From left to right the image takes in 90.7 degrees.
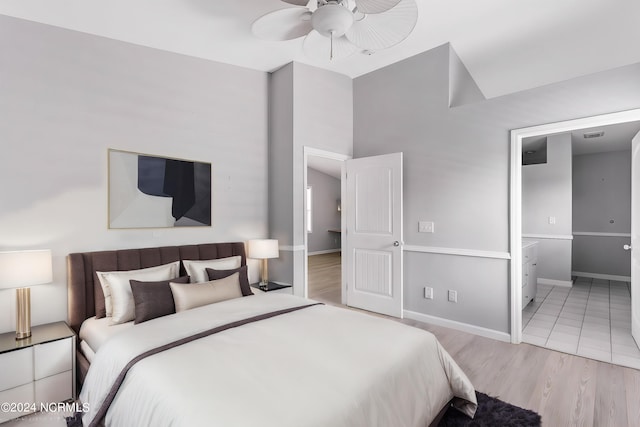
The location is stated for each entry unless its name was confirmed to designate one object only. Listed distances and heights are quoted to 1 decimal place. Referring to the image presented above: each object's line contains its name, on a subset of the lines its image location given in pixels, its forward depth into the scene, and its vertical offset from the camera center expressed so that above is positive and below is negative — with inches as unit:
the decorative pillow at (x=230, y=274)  112.4 -21.6
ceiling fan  67.8 +44.6
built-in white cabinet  150.5 -28.8
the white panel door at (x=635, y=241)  115.3 -10.6
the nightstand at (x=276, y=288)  136.5 -31.8
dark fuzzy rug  75.0 -49.5
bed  48.9 -28.5
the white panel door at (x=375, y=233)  150.1 -9.2
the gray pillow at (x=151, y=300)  89.7 -24.4
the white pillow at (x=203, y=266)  113.7 -18.9
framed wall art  112.2 +9.5
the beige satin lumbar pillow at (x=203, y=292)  93.8 -23.9
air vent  187.8 +48.0
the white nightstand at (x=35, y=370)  78.2 -39.9
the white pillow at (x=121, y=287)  93.5 -21.6
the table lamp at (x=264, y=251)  137.7 -15.5
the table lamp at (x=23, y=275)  81.7 -15.5
